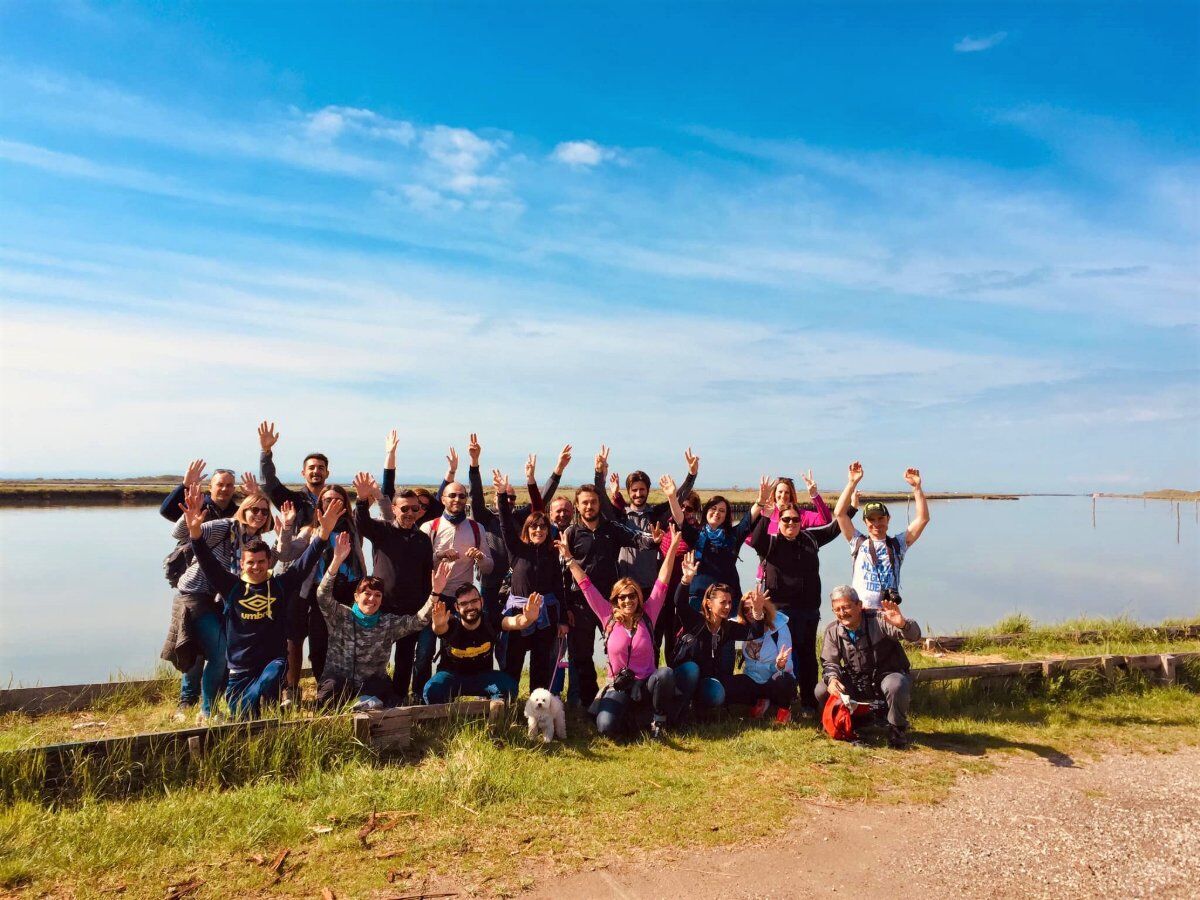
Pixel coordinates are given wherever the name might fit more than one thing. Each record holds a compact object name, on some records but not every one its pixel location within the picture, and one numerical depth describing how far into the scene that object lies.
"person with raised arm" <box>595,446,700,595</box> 7.91
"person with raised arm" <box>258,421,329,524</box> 7.70
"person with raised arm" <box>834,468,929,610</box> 7.26
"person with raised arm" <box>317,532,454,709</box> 6.56
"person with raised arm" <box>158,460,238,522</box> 7.17
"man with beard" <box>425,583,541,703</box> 6.79
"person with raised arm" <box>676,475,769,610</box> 8.01
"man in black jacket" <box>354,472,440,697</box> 7.08
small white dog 6.40
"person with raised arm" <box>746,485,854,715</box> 7.53
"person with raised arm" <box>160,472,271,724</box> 6.67
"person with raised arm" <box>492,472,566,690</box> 7.35
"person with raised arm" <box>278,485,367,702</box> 7.11
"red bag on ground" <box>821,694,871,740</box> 6.62
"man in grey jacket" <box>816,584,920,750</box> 6.70
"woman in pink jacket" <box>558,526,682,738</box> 6.71
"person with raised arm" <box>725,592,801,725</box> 7.30
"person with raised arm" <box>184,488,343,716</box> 6.21
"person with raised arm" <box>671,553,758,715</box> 7.12
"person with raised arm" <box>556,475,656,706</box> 7.42
